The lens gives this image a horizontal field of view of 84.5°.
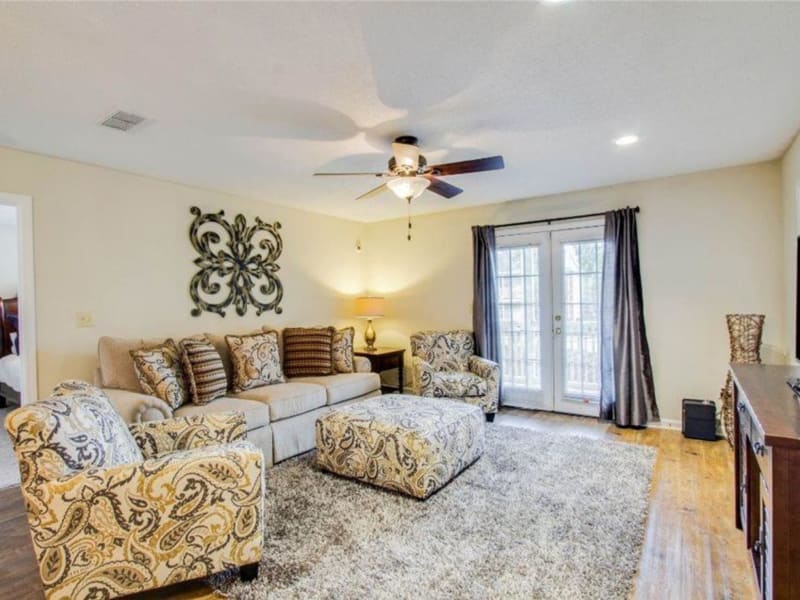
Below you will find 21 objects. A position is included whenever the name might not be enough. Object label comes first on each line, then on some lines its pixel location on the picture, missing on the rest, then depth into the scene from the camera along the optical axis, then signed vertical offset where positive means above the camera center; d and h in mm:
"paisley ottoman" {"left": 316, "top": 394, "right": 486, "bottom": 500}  2836 -975
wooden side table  5191 -693
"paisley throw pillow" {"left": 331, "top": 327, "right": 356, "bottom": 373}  4562 -520
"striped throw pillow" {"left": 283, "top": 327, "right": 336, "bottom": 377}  4453 -499
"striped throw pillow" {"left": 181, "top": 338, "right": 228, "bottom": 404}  3455 -528
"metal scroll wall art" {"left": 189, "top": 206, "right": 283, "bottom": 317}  4215 +416
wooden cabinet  1284 -632
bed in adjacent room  5148 -568
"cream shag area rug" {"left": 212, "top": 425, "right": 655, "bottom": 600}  1993 -1282
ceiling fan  2764 +849
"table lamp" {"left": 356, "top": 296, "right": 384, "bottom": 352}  5582 -74
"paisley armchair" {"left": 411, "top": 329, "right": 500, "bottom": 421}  4426 -756
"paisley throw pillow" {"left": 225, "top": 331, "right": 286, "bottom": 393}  3881 -512
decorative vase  3521 -415
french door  4617 -214
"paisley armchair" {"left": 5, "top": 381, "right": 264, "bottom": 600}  1727 -816
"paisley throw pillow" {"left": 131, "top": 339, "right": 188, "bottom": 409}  3213 -508
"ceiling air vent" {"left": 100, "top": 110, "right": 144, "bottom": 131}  2578 +1127
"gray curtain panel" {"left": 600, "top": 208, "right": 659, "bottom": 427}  4219 -362
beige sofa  3000 -773
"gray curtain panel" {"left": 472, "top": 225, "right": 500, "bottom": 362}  5031 +6
